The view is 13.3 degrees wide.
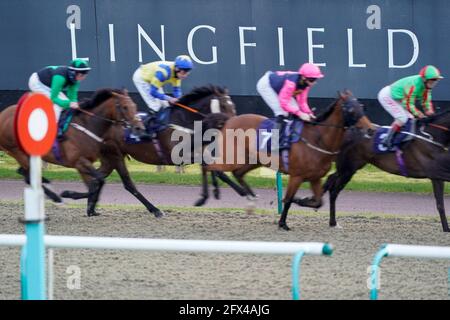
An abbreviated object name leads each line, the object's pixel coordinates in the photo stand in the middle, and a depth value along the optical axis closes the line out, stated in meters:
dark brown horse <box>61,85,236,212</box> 20.69
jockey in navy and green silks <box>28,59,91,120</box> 19.43
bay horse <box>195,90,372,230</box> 18.24
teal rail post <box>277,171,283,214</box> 20.81
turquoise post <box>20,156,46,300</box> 9.17
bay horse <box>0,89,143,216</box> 20.03
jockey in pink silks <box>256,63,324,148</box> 18.52
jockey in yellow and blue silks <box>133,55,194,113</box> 20.58
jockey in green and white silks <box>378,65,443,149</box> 19.32
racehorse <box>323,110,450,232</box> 19.16
